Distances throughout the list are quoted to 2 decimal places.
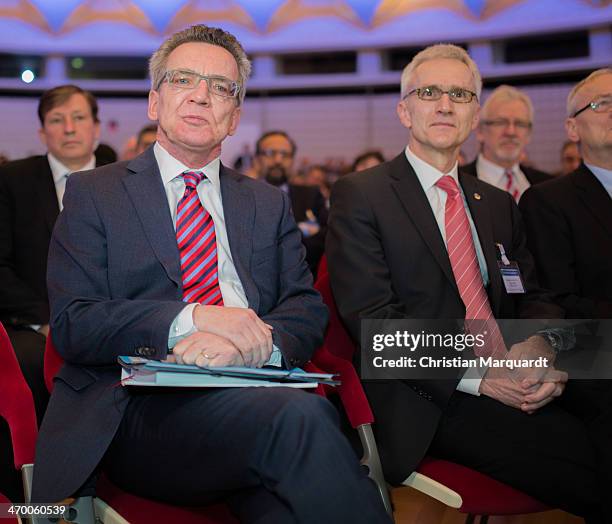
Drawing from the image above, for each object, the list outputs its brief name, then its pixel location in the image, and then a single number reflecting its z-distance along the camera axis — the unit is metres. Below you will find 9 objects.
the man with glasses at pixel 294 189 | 4.56
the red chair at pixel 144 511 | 1.70
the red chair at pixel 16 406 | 1.80
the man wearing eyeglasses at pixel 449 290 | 2.10
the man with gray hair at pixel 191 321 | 1.55
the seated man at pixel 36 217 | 2.86
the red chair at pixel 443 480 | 1.99
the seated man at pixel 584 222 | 2.67
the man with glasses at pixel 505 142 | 4.51
